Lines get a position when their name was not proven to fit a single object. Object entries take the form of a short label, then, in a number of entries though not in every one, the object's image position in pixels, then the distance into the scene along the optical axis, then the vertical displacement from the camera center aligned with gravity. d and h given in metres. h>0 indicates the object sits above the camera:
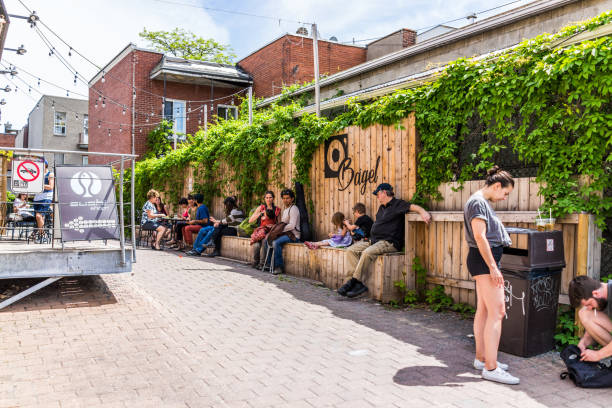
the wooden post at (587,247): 5.04 -0.48
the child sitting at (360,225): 8.11 -0.42
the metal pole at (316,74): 10.07 +2.66
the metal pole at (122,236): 6.80 -0.54
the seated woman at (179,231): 14.20 -0.97
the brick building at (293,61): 21.31 +6.30
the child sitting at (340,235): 8.40 -0.62
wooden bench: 7.13 -1.15
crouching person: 4.39 -1.00
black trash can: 4.79 -0.91
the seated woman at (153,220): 14.12 -0.63
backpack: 4.05 -1.45
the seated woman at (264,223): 10.38 -0.51
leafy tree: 36.12 +11.48
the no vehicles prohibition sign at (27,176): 8.71 +0.40
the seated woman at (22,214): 10.91 -0.38
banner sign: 6.69 -0.07
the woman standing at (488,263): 4.17 -0.54
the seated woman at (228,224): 12.50 -0.64
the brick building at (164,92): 23.56 +5.37
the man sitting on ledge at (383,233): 7.23 -0.51
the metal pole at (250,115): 13.64 +2.37
